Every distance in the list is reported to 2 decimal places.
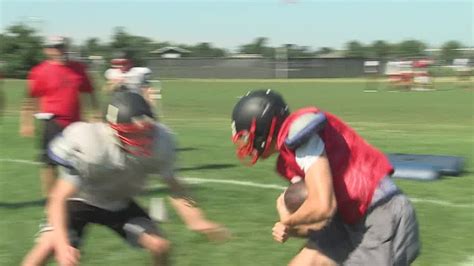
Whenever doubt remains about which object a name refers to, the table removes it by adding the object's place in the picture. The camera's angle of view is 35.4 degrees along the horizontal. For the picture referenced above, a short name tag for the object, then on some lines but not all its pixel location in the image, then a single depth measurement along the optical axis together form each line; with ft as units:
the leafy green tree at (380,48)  291.56
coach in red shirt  27.02
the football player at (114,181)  12.81
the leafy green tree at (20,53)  183.93
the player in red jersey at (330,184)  10.71
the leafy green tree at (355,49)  319.68
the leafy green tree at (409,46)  227.96
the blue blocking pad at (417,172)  29.84
